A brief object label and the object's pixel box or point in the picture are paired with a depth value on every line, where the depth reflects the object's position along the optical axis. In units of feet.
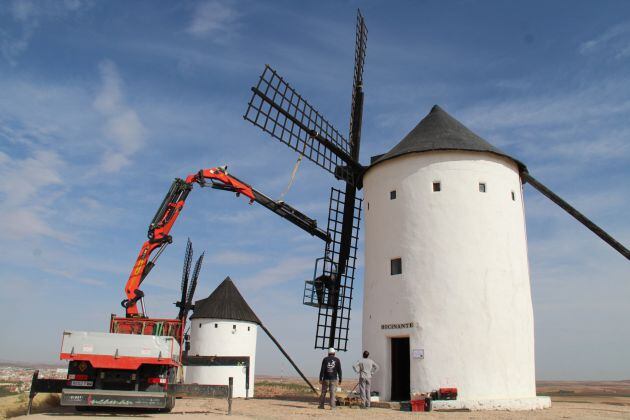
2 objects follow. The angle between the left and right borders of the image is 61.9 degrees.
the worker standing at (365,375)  47.98
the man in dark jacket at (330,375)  46.60
